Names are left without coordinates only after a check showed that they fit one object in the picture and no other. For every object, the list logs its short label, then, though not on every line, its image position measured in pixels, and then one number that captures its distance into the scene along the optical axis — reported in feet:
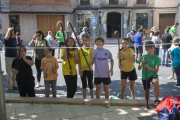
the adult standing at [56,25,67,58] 35.41
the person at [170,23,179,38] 36.24
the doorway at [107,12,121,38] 82.41
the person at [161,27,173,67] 29.62
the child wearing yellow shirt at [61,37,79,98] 15.47
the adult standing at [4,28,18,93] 19.11
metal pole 11.88
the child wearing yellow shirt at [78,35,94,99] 15.47
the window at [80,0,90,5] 78.84
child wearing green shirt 14.55
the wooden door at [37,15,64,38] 73.46
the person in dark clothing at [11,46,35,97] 15.33
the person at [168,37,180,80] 22.19
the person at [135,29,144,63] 31.89
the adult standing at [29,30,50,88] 19.45
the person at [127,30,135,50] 34.81
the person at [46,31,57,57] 32.94
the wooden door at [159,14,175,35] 75.36
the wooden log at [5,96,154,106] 14.35
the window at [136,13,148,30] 76.89
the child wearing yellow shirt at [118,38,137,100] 15.65
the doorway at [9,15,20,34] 72.19
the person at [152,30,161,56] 29.32
